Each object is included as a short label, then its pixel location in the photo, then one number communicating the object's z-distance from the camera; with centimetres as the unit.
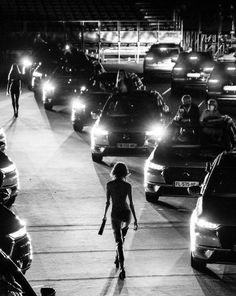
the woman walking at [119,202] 1203
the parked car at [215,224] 1136
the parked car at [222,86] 3222
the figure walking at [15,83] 2927
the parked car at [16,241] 1072
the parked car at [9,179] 1559
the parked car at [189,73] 3772
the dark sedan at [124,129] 2069
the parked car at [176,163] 1611
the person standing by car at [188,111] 2045
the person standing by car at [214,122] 1822
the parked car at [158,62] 4447
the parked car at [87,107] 2597
